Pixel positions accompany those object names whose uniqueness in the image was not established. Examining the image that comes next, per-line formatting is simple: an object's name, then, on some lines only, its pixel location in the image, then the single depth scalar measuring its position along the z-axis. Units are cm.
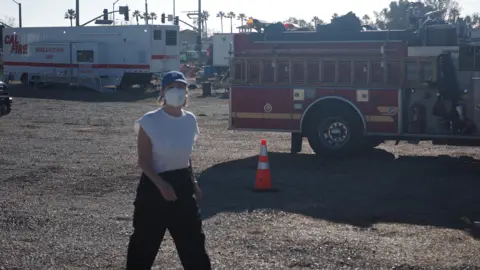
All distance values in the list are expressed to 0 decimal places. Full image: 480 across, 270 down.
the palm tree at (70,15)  11221
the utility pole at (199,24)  6390
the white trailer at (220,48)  5306
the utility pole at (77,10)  5225
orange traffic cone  1112
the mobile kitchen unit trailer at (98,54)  3703
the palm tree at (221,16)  12912
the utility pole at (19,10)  7121
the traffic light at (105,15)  5483
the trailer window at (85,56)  3775
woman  534
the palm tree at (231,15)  13025
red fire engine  1338
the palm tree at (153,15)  12669
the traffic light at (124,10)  5769
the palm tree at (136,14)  12777
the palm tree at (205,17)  12344
